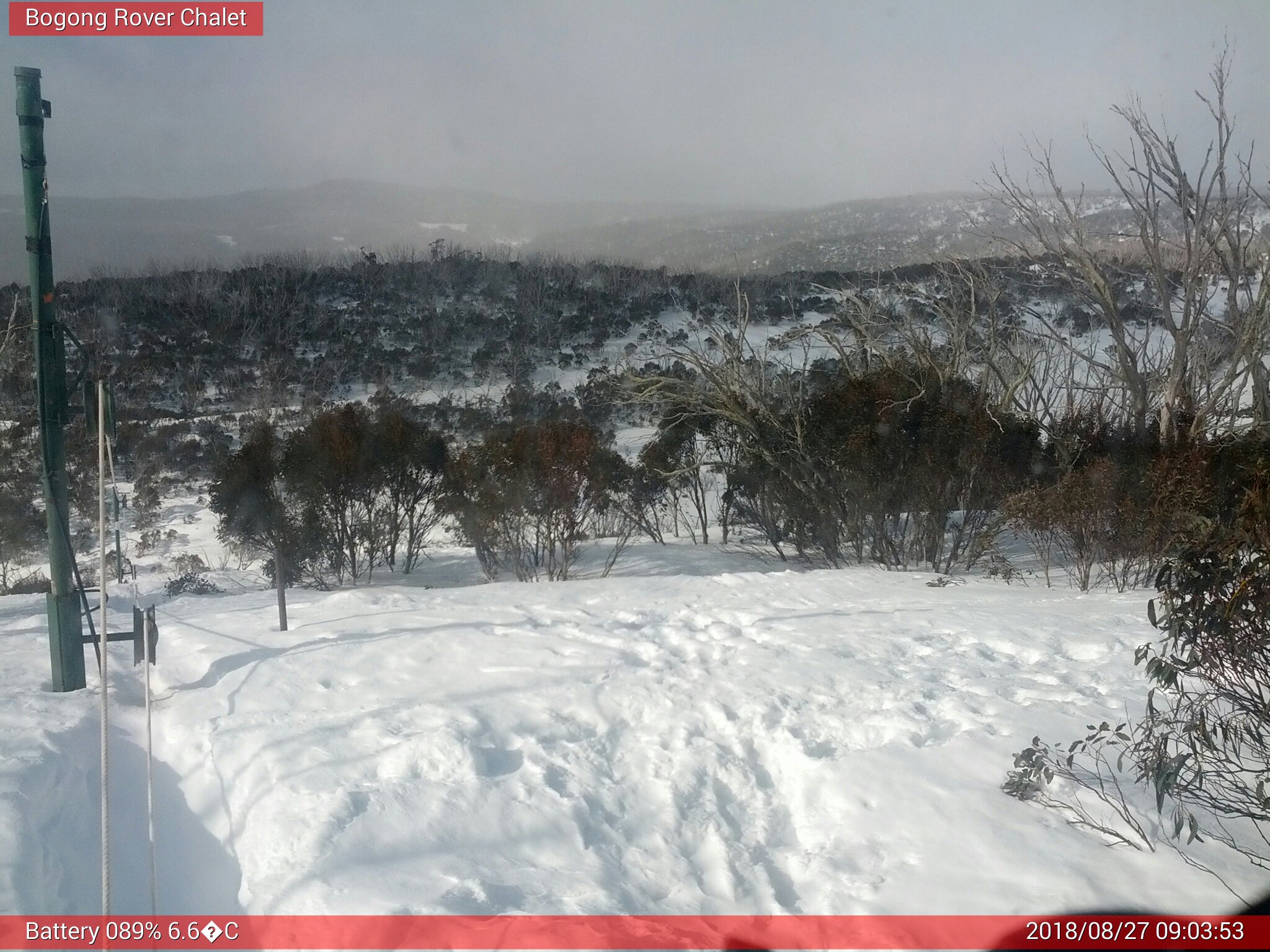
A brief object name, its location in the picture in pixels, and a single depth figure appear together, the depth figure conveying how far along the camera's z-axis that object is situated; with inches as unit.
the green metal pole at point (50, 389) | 173.2
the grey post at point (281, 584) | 226.2
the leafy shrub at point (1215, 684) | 96.8
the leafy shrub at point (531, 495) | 407.5
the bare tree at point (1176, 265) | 377.7
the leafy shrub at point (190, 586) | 401.7
